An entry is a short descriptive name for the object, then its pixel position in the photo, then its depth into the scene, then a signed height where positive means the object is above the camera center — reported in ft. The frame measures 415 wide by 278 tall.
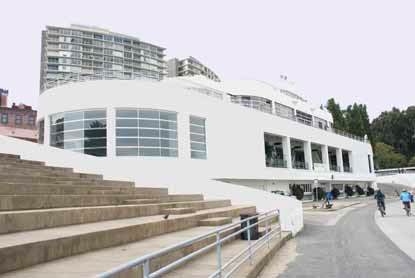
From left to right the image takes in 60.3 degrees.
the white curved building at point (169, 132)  55.36 +13.14
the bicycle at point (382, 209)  68.18 -5.34
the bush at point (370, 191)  170.16 -4.50
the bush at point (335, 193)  146.22 -3.85
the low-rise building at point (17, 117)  211.61 +47.80
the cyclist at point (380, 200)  69.00 -3.50
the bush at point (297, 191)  118.21 -2.09
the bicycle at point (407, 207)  67.72 -4.96
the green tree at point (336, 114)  243.81 +47.71
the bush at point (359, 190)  170.09 -3.59
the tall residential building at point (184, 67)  456.45 +157.74
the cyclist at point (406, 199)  68.03 -3.47
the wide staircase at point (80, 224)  14.85 -1.98
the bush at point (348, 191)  160.45 -3.56
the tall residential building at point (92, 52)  368.07 +155.31
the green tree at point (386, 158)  252.62 +16.79
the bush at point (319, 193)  135.46 -3.48
